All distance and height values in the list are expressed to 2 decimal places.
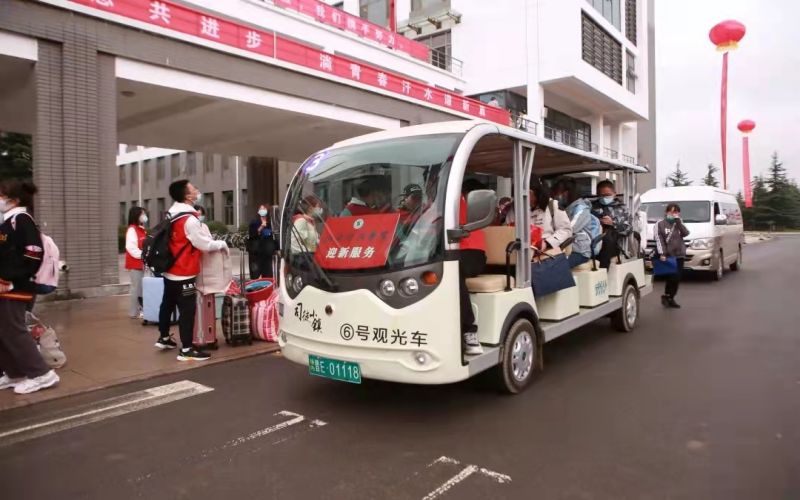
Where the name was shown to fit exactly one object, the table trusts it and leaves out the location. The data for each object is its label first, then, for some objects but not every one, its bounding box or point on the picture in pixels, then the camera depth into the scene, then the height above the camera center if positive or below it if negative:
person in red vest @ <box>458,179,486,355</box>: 3.94 -0.16
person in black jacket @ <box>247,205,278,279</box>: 11.83 +0.17
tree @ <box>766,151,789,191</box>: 56.03 +6.92
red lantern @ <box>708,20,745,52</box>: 23.53 +9.28
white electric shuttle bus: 3.76 -0.12
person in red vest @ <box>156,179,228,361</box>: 5.61 -0.02
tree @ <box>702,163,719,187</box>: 63.82 +7.95
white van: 12.12 +0.53
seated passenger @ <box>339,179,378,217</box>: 4.31 +0.39
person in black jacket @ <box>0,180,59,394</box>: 4.51 -0.24
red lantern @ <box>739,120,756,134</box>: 35.03 +7.67
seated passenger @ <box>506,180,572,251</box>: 5.54 +0.32
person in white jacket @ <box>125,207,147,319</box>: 7.93 -0.02
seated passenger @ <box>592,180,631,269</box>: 6.77 +0.35
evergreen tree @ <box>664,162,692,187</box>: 60.54 +7.48
